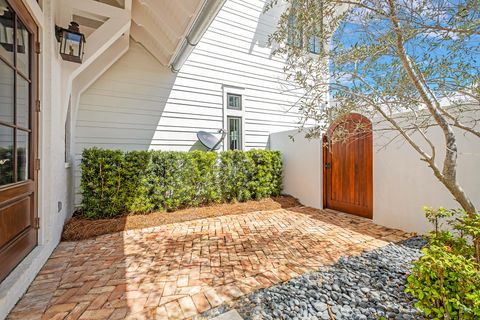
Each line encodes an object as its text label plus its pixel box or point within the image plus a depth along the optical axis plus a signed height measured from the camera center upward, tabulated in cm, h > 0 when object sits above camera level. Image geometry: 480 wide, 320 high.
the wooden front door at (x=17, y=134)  216 +28
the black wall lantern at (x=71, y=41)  325 +176
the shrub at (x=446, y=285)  140 -85
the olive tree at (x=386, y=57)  202 +114
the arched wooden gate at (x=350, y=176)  502 -43
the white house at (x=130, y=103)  239 +122
